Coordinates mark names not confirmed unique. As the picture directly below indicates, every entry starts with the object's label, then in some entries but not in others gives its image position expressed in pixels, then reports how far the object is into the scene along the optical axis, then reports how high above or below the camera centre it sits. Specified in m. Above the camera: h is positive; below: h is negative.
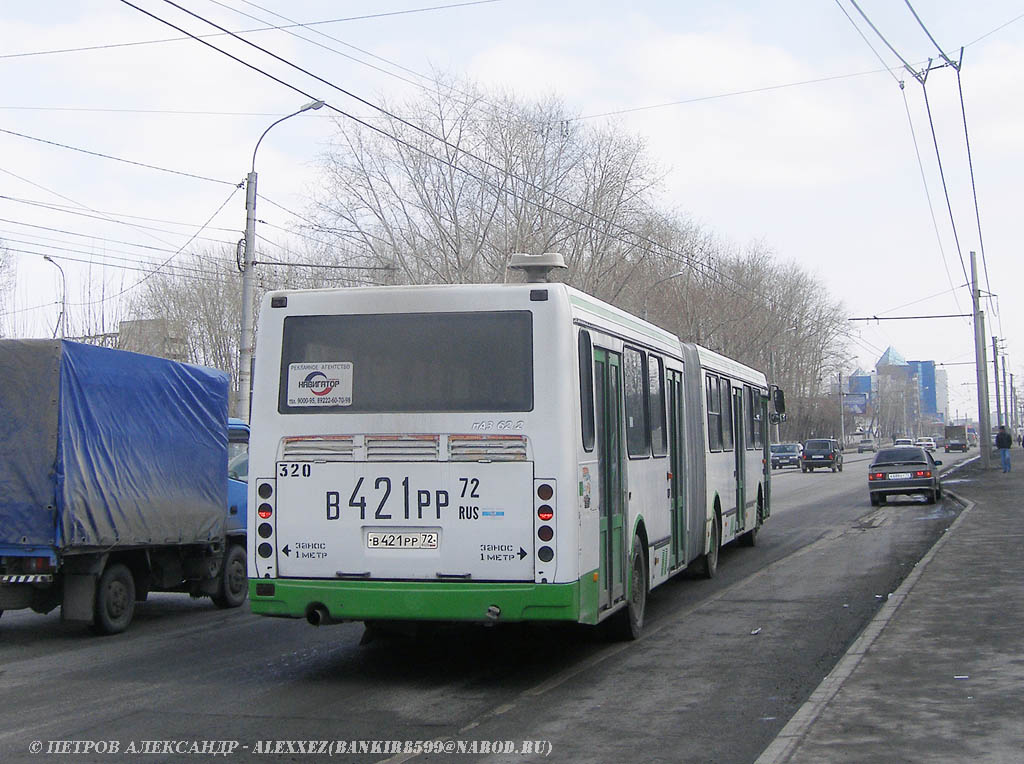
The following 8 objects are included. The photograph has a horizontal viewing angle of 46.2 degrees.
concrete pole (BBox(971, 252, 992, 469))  46.97 +3.37
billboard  124.88 +6.01
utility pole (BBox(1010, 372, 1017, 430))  147.57 +6.17
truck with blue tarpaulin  10.75 -0.08
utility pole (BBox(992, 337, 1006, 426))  87.49 +7.02
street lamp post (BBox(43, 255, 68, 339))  37.72 +5.23
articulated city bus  8.41 +0.08
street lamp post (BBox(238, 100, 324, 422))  25.14 +3.54
